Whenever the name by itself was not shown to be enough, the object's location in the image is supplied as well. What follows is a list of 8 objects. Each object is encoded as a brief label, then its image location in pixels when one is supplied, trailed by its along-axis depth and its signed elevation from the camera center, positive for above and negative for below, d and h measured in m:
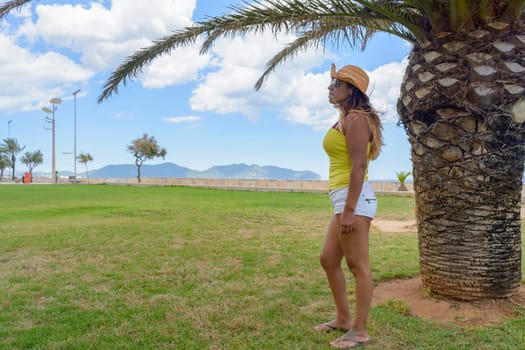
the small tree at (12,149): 61.66 +4.60
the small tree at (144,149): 47.38 +3.52
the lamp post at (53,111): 46.51 +7.64
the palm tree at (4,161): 63.16 +3.03
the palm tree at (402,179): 20.84 +0.19
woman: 3.17 +0.00
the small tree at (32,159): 63.89 +3.35
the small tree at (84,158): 56.19 +3.07
